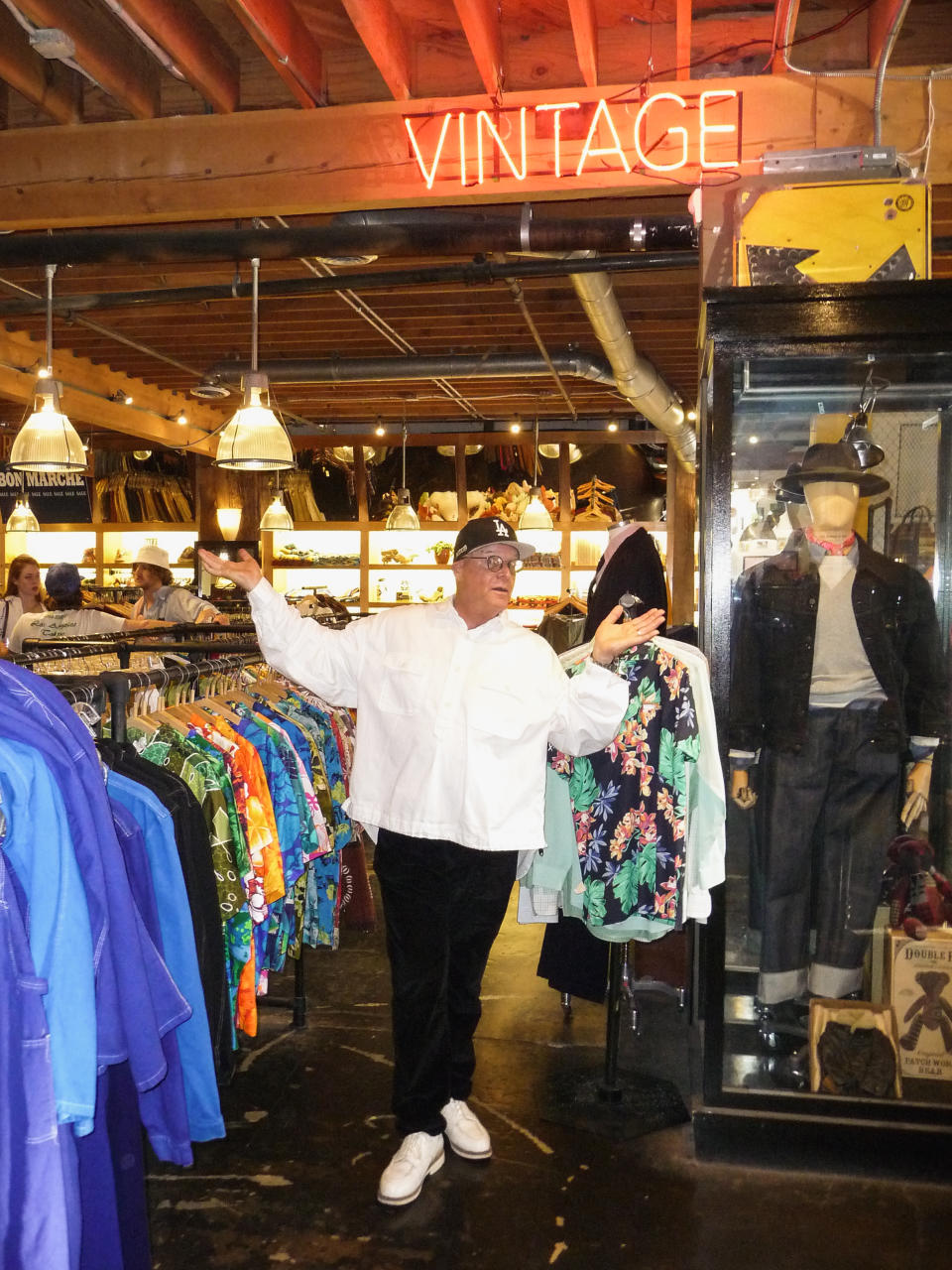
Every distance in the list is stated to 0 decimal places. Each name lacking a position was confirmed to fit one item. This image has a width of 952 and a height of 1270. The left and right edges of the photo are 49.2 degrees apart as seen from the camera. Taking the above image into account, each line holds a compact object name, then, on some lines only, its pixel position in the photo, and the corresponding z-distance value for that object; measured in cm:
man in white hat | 666
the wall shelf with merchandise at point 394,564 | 1183
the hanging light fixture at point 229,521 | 1215
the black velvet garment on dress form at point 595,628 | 351
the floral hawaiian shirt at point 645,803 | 301
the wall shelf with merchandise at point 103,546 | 1264
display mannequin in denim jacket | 316
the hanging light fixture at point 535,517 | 974
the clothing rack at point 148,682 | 252
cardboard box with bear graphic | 313
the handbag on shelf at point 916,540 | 322
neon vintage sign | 377
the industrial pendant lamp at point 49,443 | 494
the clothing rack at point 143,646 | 394
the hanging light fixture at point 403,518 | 1011
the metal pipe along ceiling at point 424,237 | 422
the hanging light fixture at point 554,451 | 1193
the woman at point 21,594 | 629
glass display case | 309
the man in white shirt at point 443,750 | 273
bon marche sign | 1194
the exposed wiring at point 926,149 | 361
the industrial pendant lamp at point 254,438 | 475
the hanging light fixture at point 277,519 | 958
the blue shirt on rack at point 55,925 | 166
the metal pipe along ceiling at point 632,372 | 574
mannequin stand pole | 317
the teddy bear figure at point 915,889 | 318
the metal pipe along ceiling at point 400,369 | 833
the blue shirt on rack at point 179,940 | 221
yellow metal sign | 301
